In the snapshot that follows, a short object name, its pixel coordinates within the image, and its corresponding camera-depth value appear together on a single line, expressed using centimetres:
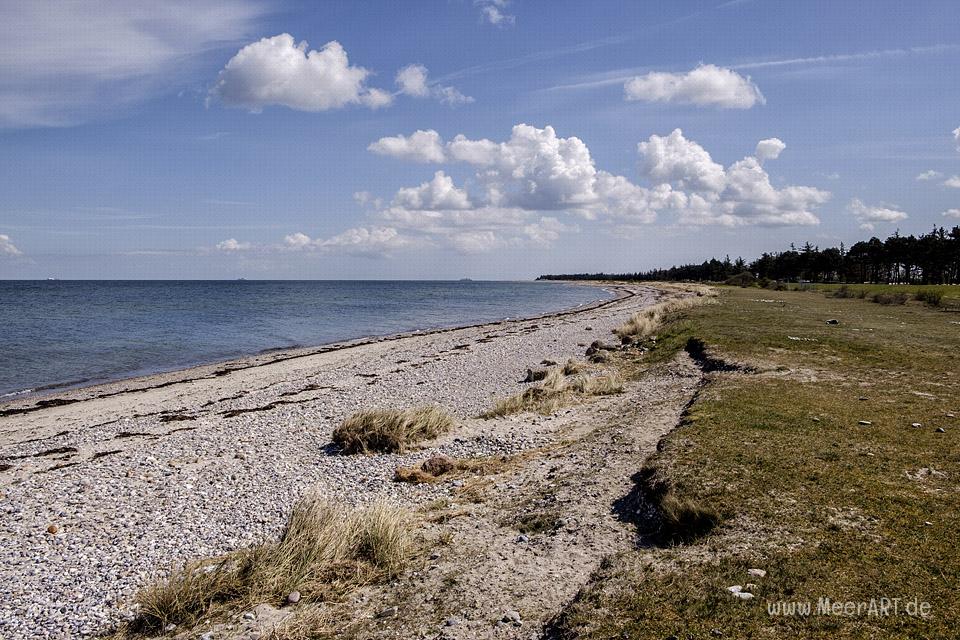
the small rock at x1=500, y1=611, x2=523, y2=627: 564
